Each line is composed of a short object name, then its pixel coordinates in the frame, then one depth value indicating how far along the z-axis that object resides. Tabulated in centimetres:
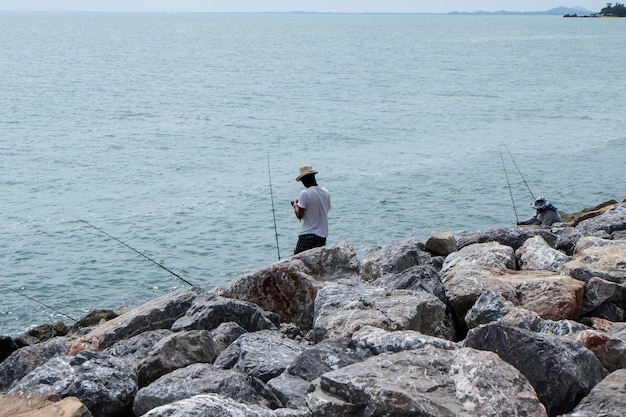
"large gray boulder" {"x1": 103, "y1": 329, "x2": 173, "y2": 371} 646
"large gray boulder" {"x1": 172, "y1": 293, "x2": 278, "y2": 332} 696
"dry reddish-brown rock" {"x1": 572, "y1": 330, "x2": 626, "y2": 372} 550
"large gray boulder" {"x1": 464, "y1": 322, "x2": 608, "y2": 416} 496
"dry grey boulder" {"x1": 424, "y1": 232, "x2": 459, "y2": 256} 994
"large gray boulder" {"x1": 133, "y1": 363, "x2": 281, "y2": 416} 502
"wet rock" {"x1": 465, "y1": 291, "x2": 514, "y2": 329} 645
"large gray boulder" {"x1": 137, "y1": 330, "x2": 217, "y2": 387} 579
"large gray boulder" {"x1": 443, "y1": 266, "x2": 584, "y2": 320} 691
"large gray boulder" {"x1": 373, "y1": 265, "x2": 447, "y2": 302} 735
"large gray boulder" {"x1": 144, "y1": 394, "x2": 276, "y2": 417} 430
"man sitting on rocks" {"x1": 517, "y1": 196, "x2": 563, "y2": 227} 1486
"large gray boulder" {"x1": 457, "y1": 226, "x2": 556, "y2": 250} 990
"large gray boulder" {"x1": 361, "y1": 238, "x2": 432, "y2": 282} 886
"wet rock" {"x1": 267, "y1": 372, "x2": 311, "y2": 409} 489
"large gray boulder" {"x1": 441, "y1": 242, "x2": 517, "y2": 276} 838
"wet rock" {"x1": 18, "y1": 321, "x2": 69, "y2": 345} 1070
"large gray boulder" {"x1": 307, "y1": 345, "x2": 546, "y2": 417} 434
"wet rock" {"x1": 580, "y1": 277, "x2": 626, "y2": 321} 713
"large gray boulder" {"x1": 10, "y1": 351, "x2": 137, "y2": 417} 534
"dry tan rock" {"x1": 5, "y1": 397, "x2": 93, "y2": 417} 484
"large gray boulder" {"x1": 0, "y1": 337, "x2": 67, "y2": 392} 644
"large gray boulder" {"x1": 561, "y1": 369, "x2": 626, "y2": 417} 450
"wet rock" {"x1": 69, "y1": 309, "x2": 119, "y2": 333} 1100
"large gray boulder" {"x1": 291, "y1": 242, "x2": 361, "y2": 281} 876
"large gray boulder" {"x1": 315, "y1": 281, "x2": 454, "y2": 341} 630
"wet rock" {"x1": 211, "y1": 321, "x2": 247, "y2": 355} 648
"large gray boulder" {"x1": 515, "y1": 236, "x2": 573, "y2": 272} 835
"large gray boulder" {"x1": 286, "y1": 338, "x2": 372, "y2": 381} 523
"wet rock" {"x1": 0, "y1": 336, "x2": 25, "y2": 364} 774
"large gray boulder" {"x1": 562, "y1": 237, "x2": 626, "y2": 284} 755
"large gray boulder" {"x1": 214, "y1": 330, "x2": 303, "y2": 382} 555
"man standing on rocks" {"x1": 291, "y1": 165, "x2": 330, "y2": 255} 1022
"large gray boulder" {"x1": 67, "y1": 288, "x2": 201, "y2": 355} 718
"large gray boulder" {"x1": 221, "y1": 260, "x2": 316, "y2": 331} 762
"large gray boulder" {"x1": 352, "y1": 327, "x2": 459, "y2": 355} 536
